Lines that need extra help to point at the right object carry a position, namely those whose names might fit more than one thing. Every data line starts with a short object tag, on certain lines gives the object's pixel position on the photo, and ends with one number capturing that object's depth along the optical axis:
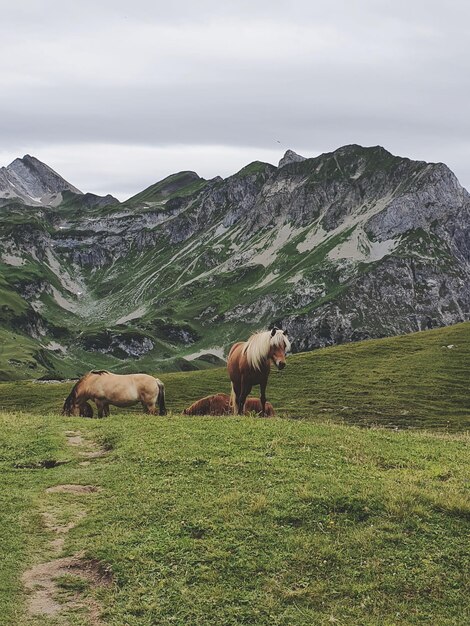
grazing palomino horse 32.69
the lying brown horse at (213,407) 37.09
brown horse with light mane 28.23
